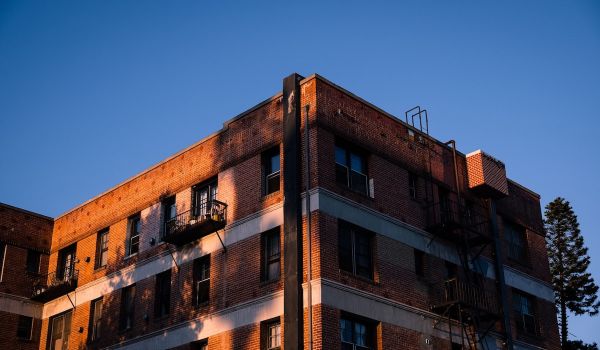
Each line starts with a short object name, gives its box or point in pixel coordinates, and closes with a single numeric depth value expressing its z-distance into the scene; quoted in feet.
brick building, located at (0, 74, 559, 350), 94.84
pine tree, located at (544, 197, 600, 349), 200.85
